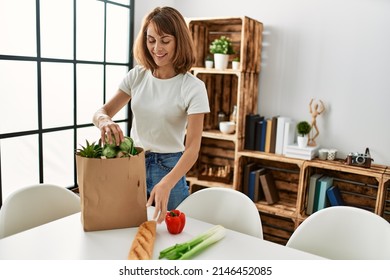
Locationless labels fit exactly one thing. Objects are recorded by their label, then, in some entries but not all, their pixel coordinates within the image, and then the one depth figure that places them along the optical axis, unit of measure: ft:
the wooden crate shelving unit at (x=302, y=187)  8.14
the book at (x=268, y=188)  9.38
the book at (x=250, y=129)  9.42
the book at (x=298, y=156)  8.70
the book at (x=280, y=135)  9.12
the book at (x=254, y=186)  9.44
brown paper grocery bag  4.09
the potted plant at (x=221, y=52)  9.43
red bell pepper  4.38
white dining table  3.87
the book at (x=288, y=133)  9.02
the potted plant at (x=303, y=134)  8.79
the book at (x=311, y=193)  8.81
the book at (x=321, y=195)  8.70
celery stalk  3.78
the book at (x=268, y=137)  9.26
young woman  5.26
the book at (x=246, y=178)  9.53
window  7.30
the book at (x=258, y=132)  9.40
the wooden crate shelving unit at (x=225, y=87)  9.25
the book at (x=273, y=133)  9.21
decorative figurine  9.08
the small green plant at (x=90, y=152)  4.10
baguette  3.76
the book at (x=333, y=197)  8.70
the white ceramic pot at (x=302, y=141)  8.77
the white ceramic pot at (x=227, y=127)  9.61
